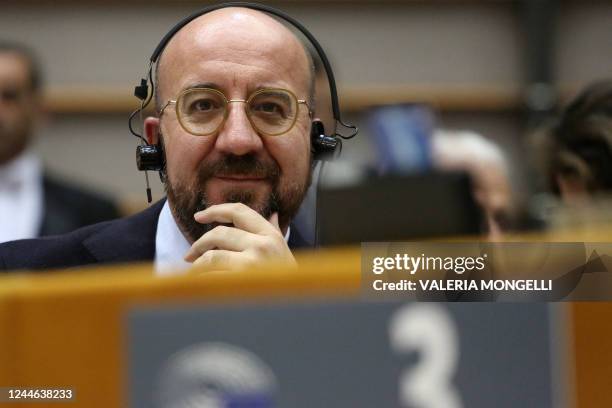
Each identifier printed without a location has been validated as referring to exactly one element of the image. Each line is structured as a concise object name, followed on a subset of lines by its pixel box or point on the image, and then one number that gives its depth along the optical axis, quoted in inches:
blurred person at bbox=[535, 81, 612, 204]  158.3
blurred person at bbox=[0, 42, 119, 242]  158.0
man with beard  139.3
